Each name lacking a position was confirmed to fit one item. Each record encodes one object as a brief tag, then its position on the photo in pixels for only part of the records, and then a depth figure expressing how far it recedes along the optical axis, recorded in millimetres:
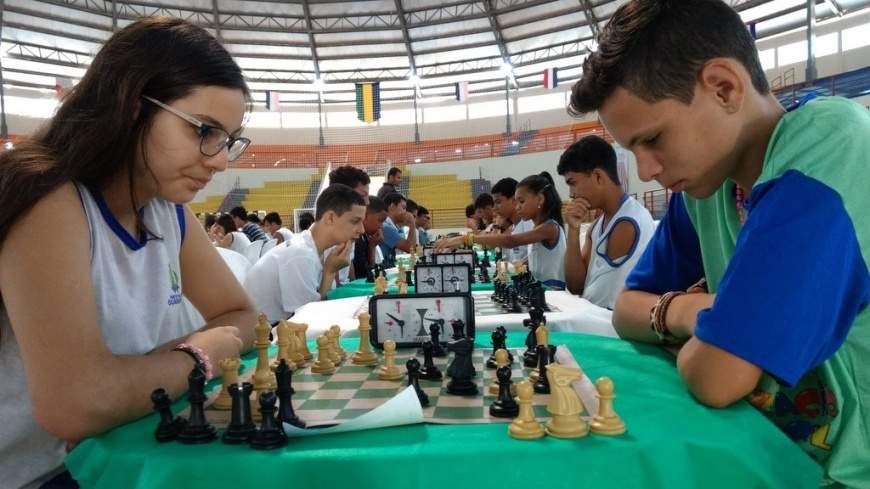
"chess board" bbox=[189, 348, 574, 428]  957
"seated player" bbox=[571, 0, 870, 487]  850
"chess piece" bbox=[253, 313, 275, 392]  1165
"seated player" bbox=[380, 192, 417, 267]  6426
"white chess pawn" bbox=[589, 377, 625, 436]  836
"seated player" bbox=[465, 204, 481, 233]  9241
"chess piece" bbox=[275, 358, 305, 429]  908
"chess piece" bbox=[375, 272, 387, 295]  2678
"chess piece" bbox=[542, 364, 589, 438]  845
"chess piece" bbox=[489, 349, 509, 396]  1103
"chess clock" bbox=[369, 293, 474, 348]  1565
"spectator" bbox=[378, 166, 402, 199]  7489
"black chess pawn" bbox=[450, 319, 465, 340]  1415
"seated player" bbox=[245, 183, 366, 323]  3215
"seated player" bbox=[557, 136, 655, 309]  2852
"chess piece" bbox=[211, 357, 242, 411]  1047
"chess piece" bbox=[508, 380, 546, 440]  833
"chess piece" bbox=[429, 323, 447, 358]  1401
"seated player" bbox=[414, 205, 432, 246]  9125
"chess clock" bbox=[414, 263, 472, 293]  2551
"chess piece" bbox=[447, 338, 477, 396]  1097
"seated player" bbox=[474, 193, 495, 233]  8191
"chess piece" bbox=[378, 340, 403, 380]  1215
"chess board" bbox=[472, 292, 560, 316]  2309
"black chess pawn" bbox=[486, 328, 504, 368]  1355
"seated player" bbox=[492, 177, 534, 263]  5605
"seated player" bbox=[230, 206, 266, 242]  8008
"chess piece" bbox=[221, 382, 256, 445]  863
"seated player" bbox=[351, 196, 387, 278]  5328
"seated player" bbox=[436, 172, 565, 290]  4008
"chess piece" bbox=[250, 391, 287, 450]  830
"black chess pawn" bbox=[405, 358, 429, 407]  1042
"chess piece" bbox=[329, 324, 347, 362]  1434
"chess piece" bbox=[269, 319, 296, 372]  1333
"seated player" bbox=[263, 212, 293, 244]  9445
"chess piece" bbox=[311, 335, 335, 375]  1305
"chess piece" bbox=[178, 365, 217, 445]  872
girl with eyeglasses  981
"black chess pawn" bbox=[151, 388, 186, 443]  888
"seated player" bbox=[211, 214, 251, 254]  6711
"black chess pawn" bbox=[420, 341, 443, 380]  1224
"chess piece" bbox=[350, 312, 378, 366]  1377
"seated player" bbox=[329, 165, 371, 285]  5066
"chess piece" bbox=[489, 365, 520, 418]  943
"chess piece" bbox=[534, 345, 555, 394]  1087
